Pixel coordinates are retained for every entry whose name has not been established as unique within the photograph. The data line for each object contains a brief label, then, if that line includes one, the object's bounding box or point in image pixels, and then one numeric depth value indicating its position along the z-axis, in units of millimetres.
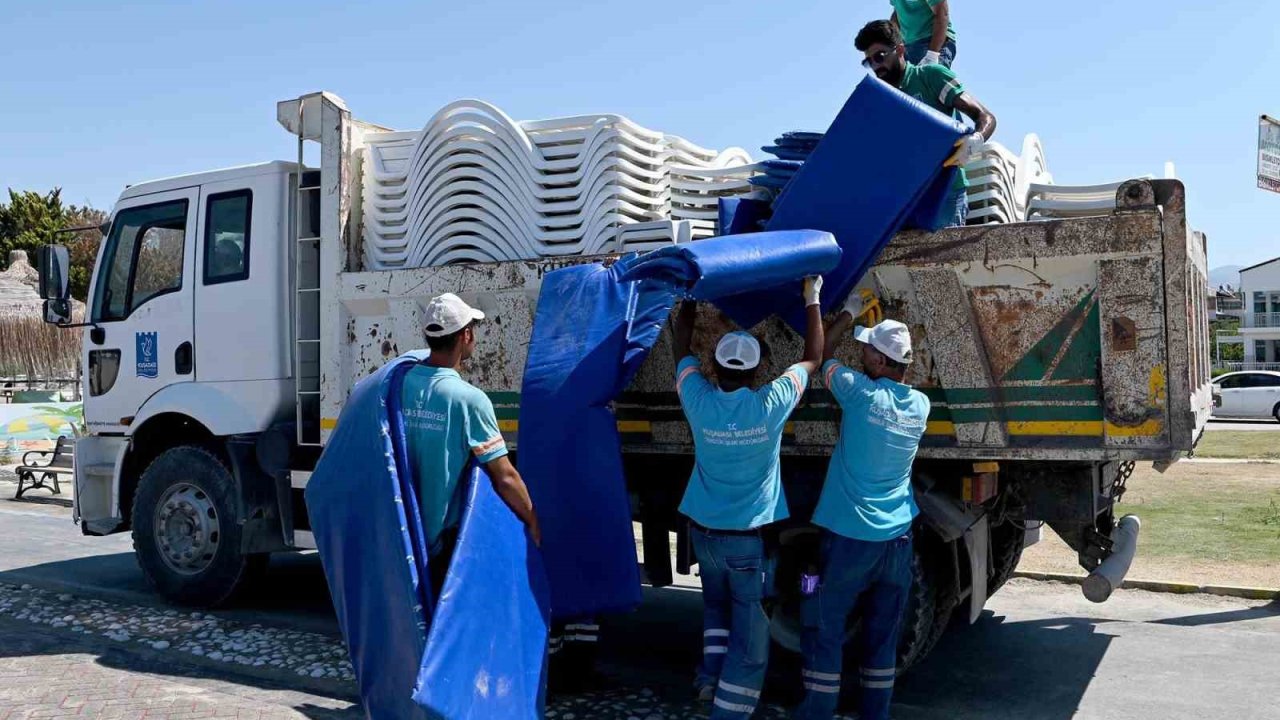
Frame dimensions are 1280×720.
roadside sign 9781
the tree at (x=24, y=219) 41500
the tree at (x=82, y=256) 35500
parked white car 24781
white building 53250
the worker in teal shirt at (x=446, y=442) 4211
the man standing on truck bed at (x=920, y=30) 6047
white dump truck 4562
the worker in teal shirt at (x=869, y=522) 4559
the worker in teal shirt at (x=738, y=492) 4484
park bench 14234
